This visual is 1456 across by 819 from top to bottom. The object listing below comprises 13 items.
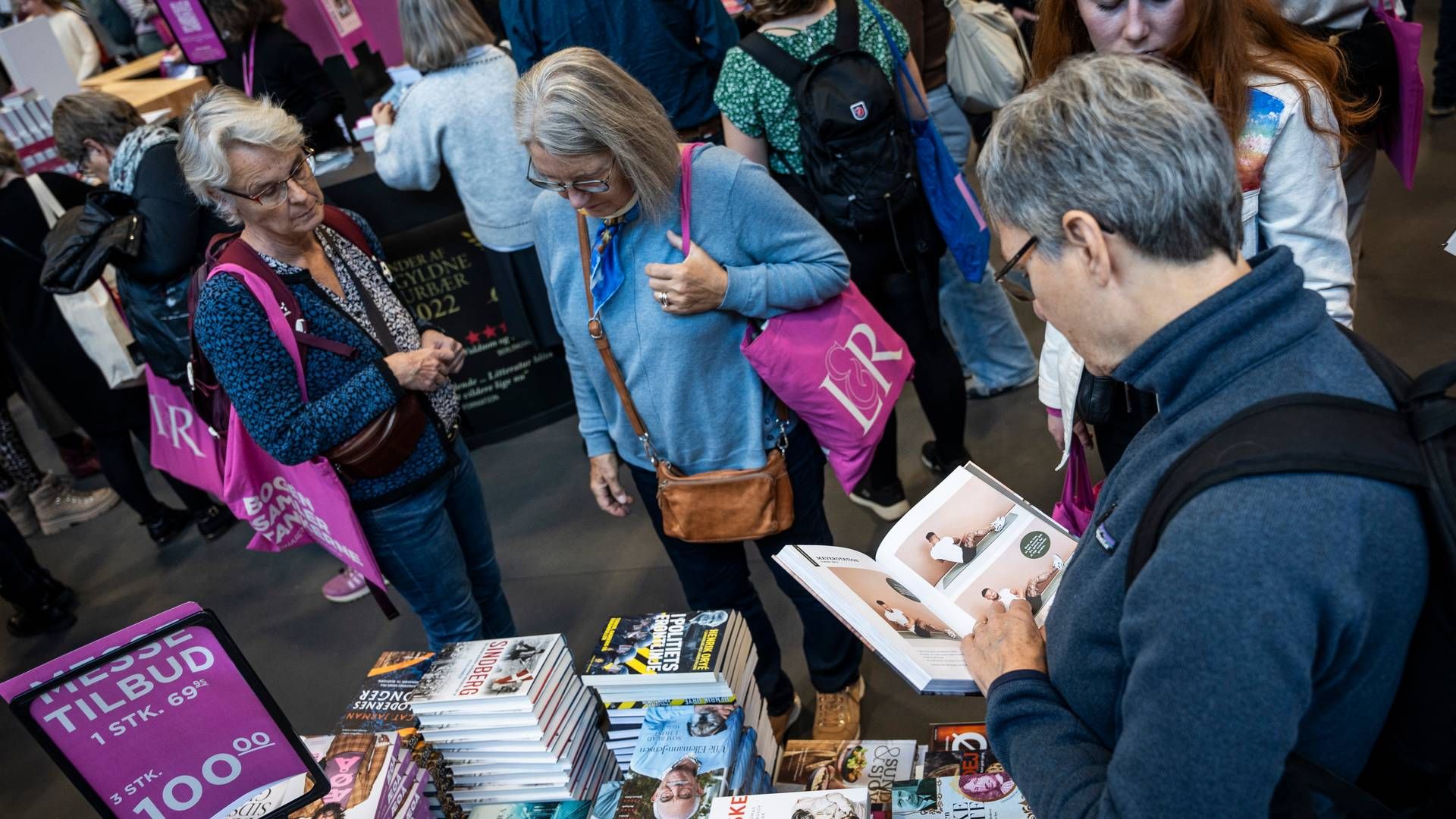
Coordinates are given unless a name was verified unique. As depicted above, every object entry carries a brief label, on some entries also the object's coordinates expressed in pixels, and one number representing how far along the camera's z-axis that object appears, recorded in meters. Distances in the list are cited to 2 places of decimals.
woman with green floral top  2.66
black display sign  4.24
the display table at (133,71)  6.36
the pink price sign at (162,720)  1.36
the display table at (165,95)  5.26
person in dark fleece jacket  0.86
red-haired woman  1.60
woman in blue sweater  1.86
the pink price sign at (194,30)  3.92
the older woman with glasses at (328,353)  2.11
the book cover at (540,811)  1.92
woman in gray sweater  3.42
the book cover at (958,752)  1.83
